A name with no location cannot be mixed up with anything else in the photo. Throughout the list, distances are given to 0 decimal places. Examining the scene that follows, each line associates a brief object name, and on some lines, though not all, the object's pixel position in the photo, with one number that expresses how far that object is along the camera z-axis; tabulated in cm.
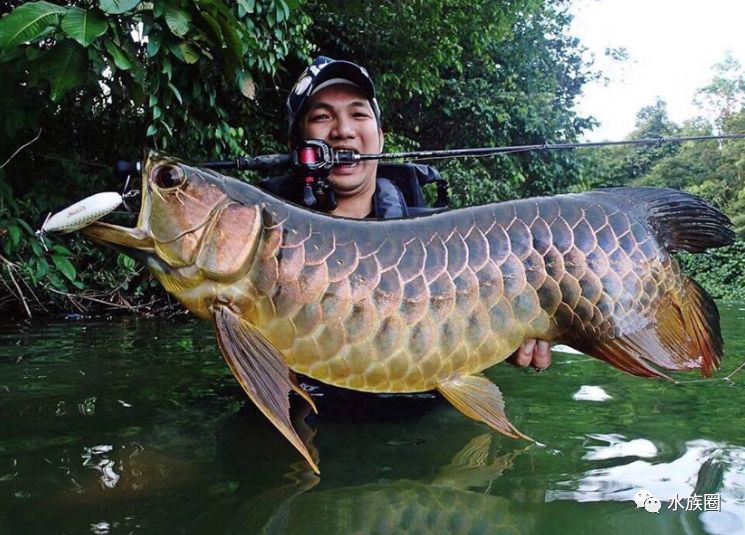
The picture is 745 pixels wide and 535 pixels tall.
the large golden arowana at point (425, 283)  75
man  125
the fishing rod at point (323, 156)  115
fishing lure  68
